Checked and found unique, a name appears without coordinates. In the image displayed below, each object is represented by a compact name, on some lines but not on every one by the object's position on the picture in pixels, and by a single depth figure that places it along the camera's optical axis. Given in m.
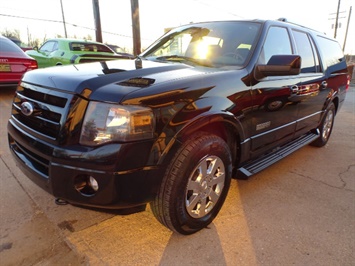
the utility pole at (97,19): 13.37
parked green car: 8.07
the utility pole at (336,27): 29.10
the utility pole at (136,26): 11.46
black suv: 1.69
